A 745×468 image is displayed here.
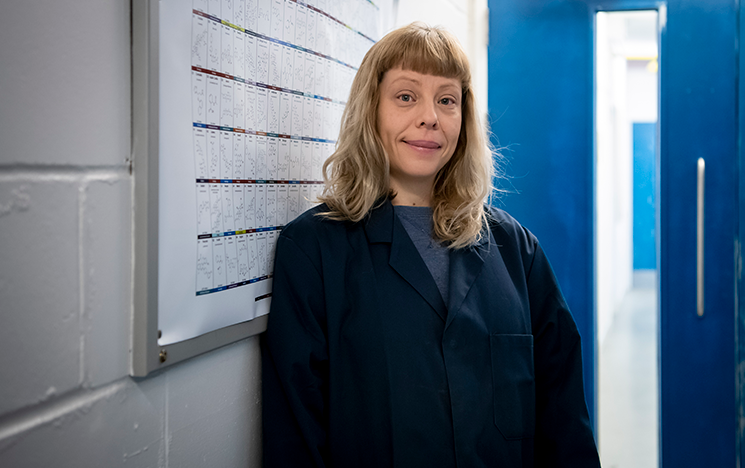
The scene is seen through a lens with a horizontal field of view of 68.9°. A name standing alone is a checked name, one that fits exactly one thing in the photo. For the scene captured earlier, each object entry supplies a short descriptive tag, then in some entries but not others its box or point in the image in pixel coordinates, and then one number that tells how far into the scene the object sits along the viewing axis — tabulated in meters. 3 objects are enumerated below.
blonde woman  1.04
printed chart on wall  0.82
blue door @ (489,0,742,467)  1.76
